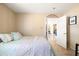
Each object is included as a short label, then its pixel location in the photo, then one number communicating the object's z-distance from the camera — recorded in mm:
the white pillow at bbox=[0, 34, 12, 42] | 1152
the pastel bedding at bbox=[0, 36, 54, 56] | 949
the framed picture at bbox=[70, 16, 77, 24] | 1788
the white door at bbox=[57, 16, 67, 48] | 1987
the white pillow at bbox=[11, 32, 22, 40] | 1426
